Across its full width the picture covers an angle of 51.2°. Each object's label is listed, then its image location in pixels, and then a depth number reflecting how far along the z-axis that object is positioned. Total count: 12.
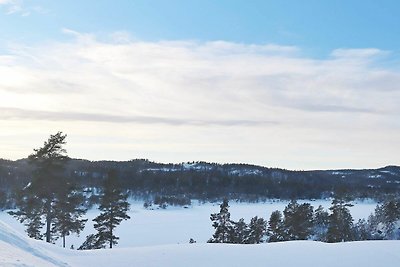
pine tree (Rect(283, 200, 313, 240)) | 37.47
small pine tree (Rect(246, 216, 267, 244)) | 43.88
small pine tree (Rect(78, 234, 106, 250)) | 29.53
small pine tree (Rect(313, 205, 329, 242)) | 64.95
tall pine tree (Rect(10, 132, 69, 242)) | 23.61
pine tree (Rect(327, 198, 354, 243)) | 38.34
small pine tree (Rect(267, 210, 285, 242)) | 39.62
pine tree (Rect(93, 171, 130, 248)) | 28.86
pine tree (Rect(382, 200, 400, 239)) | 55.56
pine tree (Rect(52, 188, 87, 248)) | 24.52
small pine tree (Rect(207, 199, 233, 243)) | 38.38
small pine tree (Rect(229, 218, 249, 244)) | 38.91
